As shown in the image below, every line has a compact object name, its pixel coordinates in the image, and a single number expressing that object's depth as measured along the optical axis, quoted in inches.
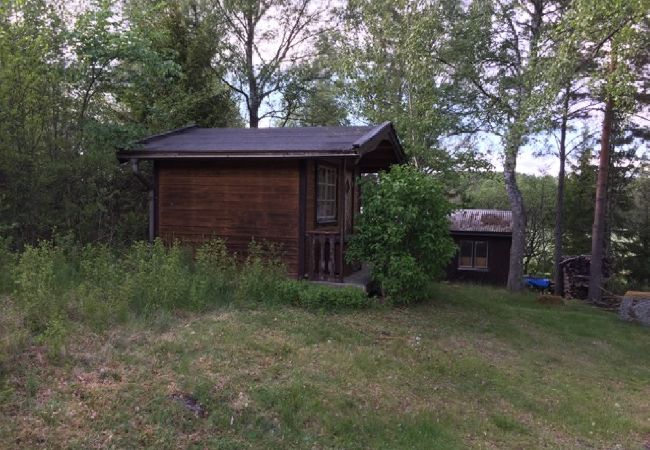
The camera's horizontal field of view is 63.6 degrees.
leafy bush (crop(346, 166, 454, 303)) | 348.8
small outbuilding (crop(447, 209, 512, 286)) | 879.1
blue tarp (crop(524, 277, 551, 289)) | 849.7
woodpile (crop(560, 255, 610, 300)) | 767.7
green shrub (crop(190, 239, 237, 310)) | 279.6
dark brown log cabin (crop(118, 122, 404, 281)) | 365.4
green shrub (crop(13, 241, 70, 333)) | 211.8
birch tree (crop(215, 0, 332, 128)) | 872.3
